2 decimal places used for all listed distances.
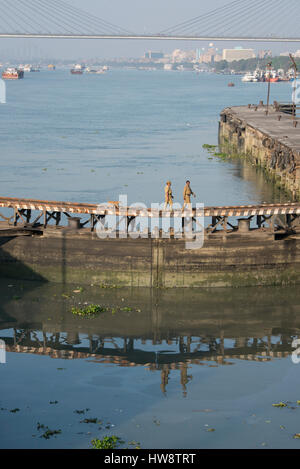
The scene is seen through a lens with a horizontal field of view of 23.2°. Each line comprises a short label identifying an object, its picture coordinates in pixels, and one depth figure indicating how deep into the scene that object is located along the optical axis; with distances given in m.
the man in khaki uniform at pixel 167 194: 38.31
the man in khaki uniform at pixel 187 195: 37.81
